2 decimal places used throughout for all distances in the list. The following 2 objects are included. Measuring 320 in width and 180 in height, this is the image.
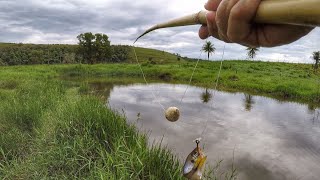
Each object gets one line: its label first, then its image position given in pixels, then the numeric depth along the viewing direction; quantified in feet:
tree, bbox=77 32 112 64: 173.68
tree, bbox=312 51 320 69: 112.56
